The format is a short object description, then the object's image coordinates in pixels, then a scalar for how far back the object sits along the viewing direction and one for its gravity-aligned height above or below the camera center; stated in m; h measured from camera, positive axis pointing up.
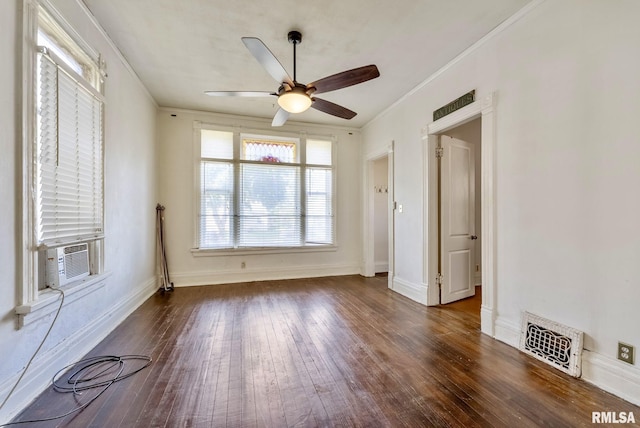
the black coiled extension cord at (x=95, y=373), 1.84 -1.18
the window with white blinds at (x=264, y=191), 4.71 +0.44
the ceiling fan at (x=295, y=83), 2.04 +1.16
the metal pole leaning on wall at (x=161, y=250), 4.36 -0.57
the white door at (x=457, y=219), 3.55 -0.05
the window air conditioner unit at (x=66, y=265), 1.91 -0.38
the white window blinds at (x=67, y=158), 1.81 +0.44
